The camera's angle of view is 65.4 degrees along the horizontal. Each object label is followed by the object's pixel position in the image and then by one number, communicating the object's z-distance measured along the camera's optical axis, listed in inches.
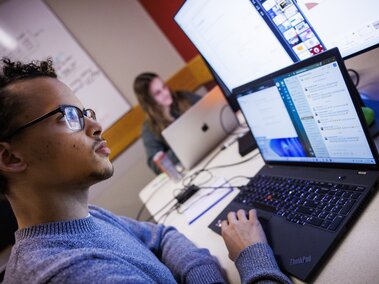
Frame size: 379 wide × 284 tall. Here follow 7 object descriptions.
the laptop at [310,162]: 24.9
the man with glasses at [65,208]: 23.6
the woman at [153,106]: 94.6
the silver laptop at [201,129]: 61.6
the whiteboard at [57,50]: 94.9
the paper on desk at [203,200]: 43.5
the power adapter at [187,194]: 50.3
